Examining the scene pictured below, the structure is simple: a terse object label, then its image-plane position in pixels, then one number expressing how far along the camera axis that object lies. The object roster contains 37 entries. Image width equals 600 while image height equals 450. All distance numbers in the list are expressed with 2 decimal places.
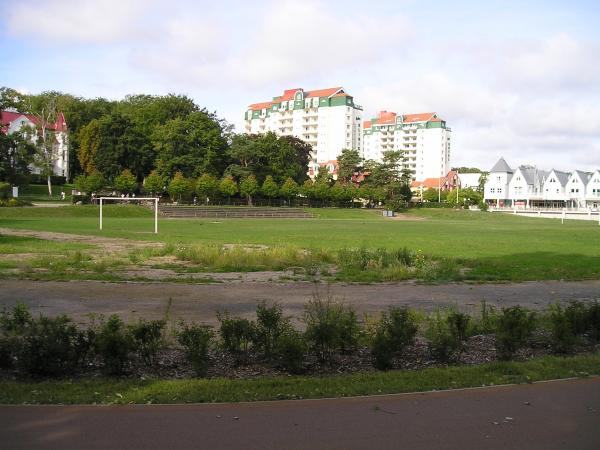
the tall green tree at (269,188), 99.62
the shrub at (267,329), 7.84
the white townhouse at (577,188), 140.75
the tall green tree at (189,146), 95.12
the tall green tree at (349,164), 121.38
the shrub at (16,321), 8.21
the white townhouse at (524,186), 146.12
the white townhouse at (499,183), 150.00
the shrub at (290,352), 7.36
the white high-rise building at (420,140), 186.00
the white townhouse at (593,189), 139.15
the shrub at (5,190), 68.81
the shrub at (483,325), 9.98
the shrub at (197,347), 7.15
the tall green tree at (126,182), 85.62
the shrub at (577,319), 9.01
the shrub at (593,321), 9.30
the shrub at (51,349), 6.95
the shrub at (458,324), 8.61
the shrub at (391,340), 7.61
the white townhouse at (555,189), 143.62
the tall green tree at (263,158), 102.00
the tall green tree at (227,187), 93.50
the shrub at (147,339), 7.43
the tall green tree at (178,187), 88.88
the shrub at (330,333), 7.78
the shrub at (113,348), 7.04
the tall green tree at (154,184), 89.60
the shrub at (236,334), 7.84
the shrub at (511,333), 8.19
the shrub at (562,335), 8.53
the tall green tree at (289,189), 101.94
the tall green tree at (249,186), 97.19
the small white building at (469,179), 194.38
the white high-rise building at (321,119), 176.88
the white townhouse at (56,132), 99.16
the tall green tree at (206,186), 90.95
